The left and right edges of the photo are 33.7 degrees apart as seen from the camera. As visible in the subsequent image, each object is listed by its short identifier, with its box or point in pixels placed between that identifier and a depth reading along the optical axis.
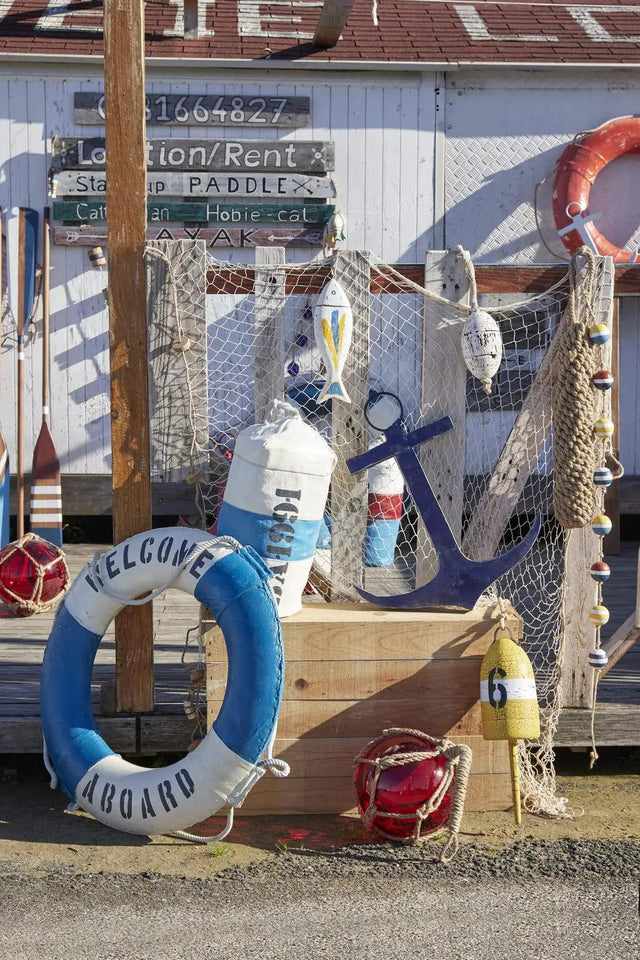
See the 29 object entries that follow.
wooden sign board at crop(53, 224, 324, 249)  7.01
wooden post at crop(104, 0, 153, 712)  3.62
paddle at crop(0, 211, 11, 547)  6.27
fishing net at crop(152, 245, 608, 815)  3.96
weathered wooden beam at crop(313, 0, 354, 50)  6.08
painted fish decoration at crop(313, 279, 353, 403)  3.92
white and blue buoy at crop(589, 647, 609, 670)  3.79
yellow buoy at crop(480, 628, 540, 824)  3.38
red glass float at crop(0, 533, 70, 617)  5.32
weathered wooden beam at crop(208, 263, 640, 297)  4.15
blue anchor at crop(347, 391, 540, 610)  3.66
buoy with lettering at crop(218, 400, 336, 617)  3.47
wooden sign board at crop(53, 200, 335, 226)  6.96
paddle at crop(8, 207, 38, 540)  6.54
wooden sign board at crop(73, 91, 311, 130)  6.92
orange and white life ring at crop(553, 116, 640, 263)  7.00
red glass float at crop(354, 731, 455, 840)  3.35
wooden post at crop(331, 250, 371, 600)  4.06
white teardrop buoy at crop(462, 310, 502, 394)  3.91
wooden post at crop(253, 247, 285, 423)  4.03
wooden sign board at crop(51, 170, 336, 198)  6.93
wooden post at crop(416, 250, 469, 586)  4.11
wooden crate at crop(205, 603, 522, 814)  3.60
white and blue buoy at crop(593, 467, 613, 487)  3.66
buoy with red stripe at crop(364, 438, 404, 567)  6.11
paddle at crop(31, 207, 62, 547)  6.48
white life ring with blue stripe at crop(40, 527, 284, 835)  3.33
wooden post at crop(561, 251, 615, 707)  3.79
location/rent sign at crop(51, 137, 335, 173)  6.91
